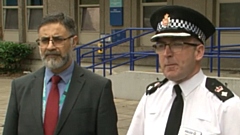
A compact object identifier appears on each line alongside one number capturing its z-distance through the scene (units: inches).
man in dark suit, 128.0
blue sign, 579.5
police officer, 91.2
